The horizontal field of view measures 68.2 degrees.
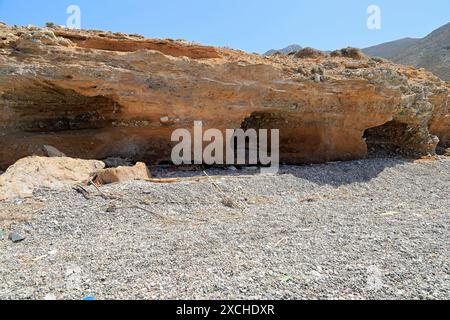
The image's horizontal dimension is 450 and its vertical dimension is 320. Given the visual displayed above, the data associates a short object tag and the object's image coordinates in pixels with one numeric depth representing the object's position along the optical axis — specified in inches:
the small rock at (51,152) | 248.2
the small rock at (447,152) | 441.3
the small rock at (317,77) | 319.0
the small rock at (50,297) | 102.0
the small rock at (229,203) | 213.1
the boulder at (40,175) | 186.1
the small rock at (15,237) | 146.3
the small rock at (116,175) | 216.5
